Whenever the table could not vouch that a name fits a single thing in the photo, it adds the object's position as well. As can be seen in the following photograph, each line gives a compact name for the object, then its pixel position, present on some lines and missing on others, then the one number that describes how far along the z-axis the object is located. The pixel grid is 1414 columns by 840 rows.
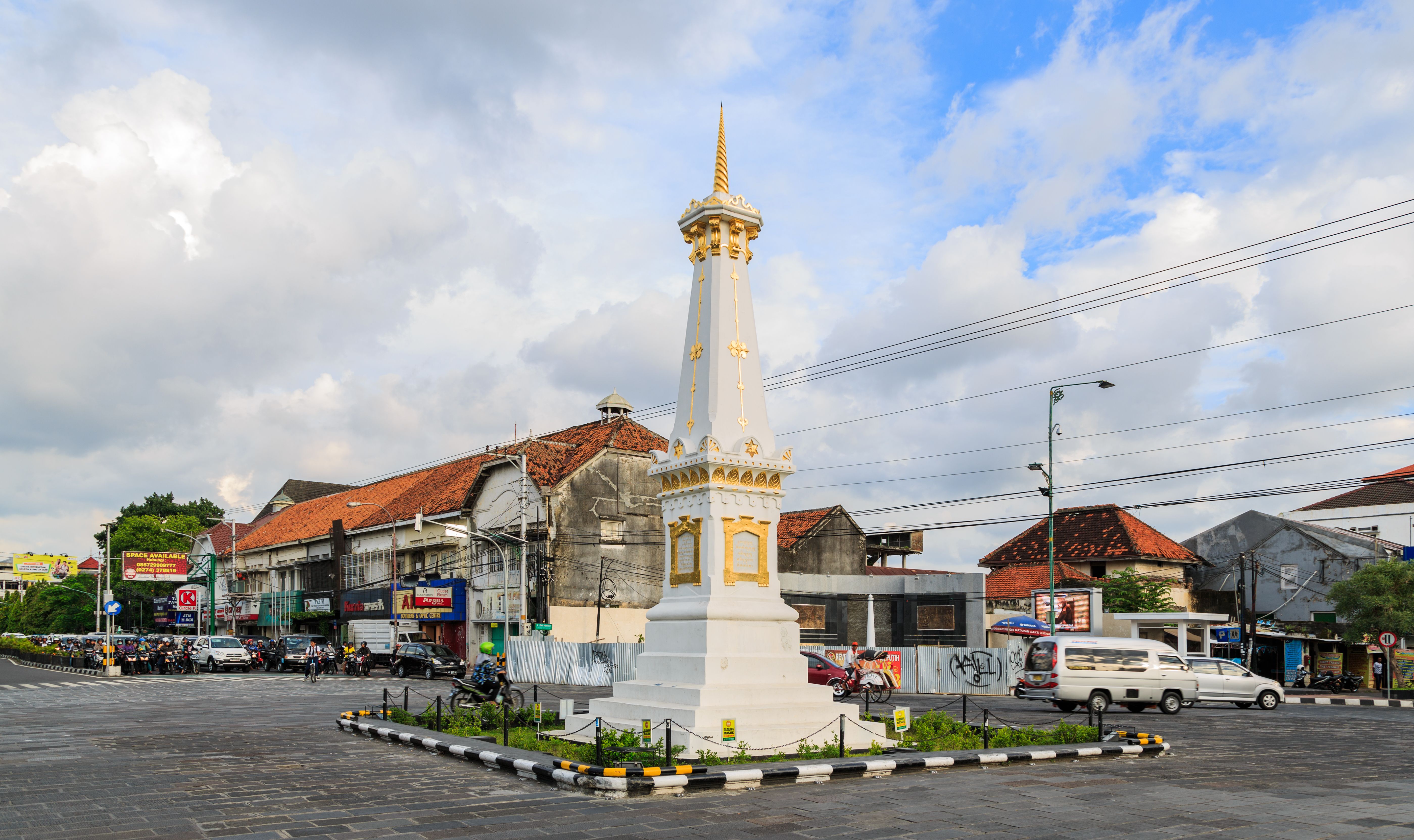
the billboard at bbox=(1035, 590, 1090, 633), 40.28
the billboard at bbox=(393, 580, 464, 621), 49.06
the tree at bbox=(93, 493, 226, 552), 97.88
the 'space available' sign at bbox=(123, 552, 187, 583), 63.75
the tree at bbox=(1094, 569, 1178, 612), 45.91
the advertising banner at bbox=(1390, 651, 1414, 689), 45.50
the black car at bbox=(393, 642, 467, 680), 41.69
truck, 51.78
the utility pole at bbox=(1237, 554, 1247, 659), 47.59
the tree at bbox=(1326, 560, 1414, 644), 39.69
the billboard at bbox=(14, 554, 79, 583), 98.25
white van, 26.67
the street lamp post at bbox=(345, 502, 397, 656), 48.44
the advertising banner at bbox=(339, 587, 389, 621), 55.88
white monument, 13.93
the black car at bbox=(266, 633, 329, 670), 46.88
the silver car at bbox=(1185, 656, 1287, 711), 30.00
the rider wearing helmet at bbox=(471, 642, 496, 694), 19.98
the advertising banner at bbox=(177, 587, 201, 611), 67.75
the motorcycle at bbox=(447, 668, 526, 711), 19.22
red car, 30.97
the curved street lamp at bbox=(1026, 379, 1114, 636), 31.56
